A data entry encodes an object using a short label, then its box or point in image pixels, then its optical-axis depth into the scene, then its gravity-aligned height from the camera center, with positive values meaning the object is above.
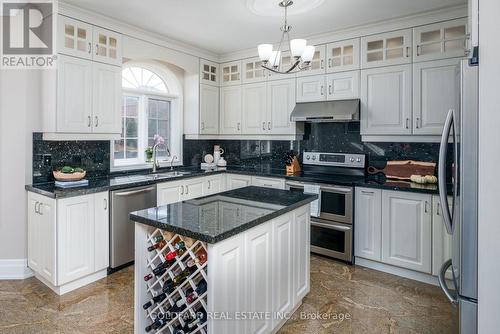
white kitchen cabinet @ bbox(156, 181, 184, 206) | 3.52 -0.37
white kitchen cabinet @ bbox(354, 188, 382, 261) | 3.22 -0.66
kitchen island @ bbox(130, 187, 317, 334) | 1.63 -0.61
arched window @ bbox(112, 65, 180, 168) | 3.99 +0.61
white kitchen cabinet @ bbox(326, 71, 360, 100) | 3.59 +0.87
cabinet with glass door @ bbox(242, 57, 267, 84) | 4.38 +1.25
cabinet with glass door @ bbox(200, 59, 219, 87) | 4.56 +1.30
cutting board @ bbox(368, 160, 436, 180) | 3.30 -0.09
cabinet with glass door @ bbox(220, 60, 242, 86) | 4.63 +1.30
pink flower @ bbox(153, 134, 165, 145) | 4.12 +0.25
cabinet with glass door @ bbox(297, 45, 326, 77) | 3.81 +1.19
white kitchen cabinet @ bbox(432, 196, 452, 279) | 2.83 -0.73
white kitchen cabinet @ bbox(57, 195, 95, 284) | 2.68 -0.69
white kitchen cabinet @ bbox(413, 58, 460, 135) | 3.06 +0.66
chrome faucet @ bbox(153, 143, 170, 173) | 4.09 +0.02
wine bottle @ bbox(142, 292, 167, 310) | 1.80 -0.81
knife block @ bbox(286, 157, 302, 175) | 4.09 -0.10
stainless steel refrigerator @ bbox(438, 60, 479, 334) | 1.45 -0.16
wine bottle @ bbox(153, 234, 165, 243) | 1.86 -0.46
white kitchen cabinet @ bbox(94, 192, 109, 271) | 2.94 -0.68
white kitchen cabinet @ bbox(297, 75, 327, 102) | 3.82 +0.89
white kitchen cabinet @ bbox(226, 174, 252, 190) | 4.23 -0.29
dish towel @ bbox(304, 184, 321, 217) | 3.53 -0.47
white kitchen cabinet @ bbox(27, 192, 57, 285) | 2.67 -0.69
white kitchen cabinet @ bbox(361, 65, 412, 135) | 3.29 +0.65
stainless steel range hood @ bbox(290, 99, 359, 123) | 3.49 +0.57
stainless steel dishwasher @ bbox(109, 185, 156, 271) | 3.07 -0.64
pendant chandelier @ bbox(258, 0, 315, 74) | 2.39 +0.84
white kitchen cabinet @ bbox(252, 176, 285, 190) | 3.89 -0.28
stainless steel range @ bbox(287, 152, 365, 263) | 3.37 -0.50
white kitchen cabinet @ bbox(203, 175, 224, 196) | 4.22 -0.34
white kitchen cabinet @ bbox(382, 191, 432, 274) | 2.95 -0.67
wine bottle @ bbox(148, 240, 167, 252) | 1.84 -0.50
